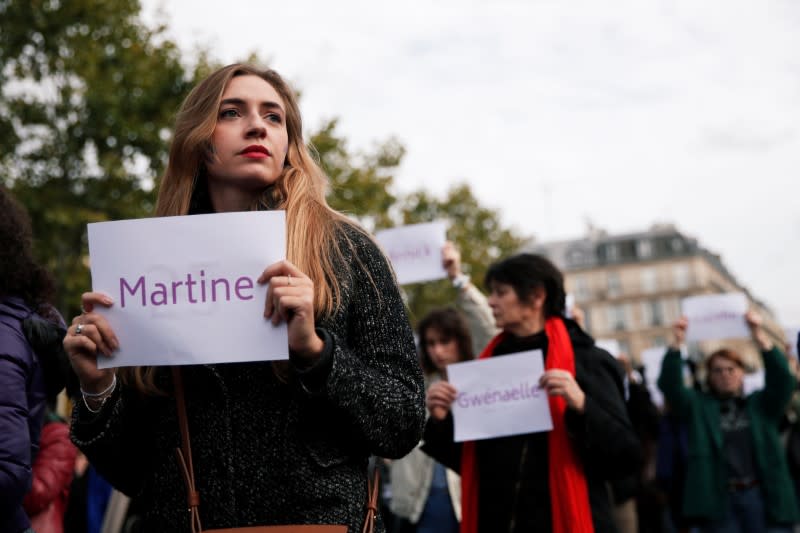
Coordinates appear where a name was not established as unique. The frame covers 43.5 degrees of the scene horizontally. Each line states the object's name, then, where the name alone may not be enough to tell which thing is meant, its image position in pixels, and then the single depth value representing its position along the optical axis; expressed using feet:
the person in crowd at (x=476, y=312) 18.38
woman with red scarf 13.47
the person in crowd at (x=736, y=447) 23.16
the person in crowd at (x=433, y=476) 17.88
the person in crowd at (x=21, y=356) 8.50
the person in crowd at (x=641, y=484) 25.79
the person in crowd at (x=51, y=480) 10.88
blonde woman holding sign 6.97
